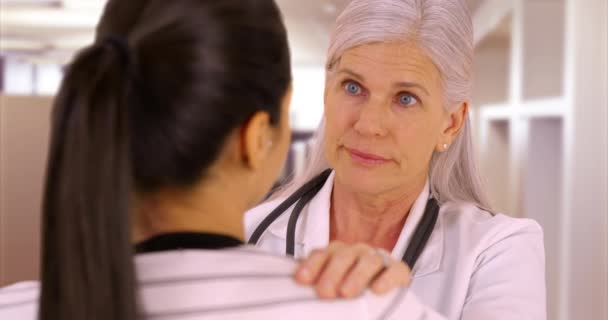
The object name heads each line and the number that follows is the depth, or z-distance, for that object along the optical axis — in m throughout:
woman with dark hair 0.70
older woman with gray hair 1.28
